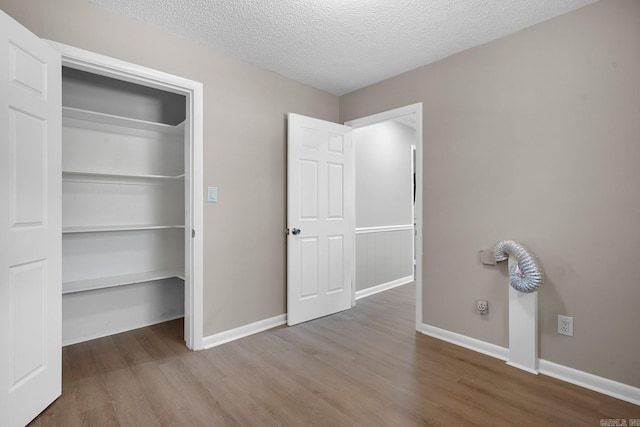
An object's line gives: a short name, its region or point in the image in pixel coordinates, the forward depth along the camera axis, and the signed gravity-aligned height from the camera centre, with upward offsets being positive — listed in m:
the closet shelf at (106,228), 2.55 -0.13
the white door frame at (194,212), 2.60 +0.01
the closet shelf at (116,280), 2.58 -0.59
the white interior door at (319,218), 3.15 -0.05
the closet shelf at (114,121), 2.55 +0.80
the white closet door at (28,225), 1.56 -0.06
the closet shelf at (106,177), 2.68 +0.32
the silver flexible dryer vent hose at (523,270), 2.19 -0.39
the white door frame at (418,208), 3.02 +0.05
